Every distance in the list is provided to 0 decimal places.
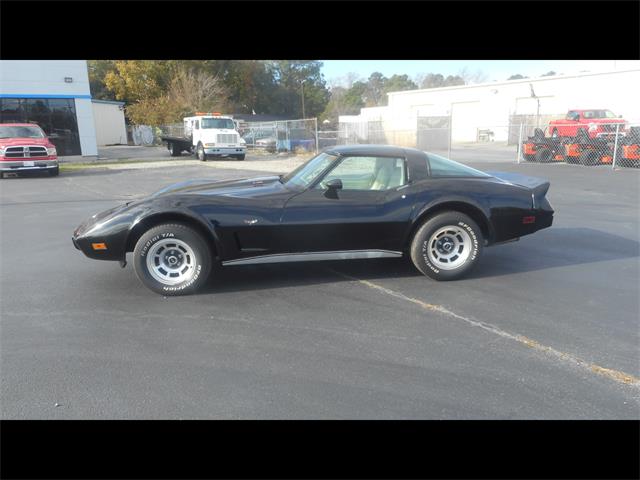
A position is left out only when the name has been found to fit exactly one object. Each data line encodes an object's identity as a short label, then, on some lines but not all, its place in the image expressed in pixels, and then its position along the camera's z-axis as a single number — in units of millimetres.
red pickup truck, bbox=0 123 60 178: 15492
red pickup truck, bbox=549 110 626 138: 18028
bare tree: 42625
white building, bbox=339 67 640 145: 31172
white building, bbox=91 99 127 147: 40188
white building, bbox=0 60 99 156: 22531
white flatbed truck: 23406
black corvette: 4578
